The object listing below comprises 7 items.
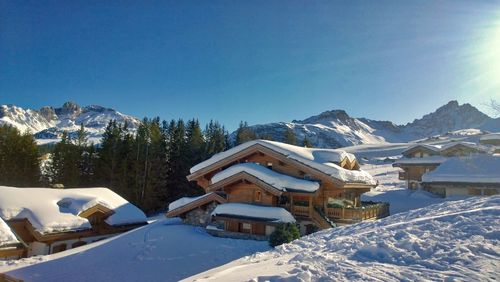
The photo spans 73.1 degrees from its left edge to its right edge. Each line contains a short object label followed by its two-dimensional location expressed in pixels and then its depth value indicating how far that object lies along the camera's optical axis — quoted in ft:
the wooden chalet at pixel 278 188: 79.97
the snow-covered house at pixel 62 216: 85.51
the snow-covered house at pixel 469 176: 105.60
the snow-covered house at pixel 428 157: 161.58
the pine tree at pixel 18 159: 140.77
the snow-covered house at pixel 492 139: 178.29
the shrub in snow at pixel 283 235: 66.78
